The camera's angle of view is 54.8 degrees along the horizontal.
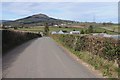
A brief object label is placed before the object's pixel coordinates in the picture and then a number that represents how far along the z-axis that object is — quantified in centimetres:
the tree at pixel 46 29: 7391
